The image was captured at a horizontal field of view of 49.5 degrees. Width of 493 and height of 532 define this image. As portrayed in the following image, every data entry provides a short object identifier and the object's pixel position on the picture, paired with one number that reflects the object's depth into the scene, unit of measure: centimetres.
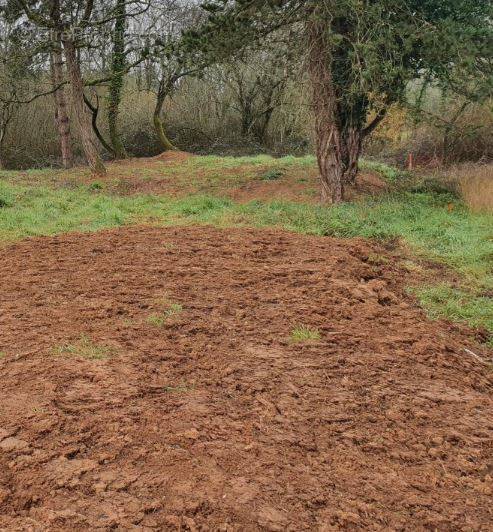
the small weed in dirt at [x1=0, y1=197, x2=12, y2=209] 942
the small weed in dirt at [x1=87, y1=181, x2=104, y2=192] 1169
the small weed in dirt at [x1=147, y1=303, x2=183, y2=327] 399
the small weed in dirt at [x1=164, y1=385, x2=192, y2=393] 304
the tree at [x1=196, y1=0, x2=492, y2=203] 776
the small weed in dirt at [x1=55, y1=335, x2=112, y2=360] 342
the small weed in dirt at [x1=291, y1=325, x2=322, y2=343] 374
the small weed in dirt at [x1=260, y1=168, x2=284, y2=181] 1120
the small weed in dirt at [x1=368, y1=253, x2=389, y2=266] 592
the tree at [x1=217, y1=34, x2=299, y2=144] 2066
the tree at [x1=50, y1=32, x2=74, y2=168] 1677
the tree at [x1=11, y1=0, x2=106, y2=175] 1226
